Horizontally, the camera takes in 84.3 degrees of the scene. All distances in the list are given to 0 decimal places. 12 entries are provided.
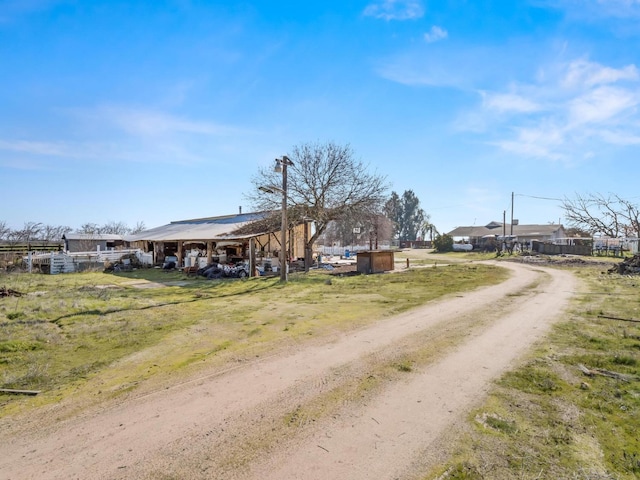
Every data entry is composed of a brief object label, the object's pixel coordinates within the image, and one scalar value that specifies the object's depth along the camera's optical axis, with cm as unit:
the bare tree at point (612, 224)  3722
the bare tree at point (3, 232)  3111
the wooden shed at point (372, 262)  2165
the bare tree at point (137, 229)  5575
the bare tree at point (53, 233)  3810
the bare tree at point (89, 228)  4816
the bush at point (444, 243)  5122
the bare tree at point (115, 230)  5263
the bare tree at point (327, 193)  2250
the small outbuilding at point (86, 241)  3331
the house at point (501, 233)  5012
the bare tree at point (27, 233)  3172
